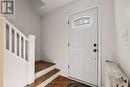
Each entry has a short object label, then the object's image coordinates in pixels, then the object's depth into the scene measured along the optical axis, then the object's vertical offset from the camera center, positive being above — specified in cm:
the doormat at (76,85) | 172 -120
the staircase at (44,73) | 154 -95
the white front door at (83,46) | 166 -10
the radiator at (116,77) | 75 -47
